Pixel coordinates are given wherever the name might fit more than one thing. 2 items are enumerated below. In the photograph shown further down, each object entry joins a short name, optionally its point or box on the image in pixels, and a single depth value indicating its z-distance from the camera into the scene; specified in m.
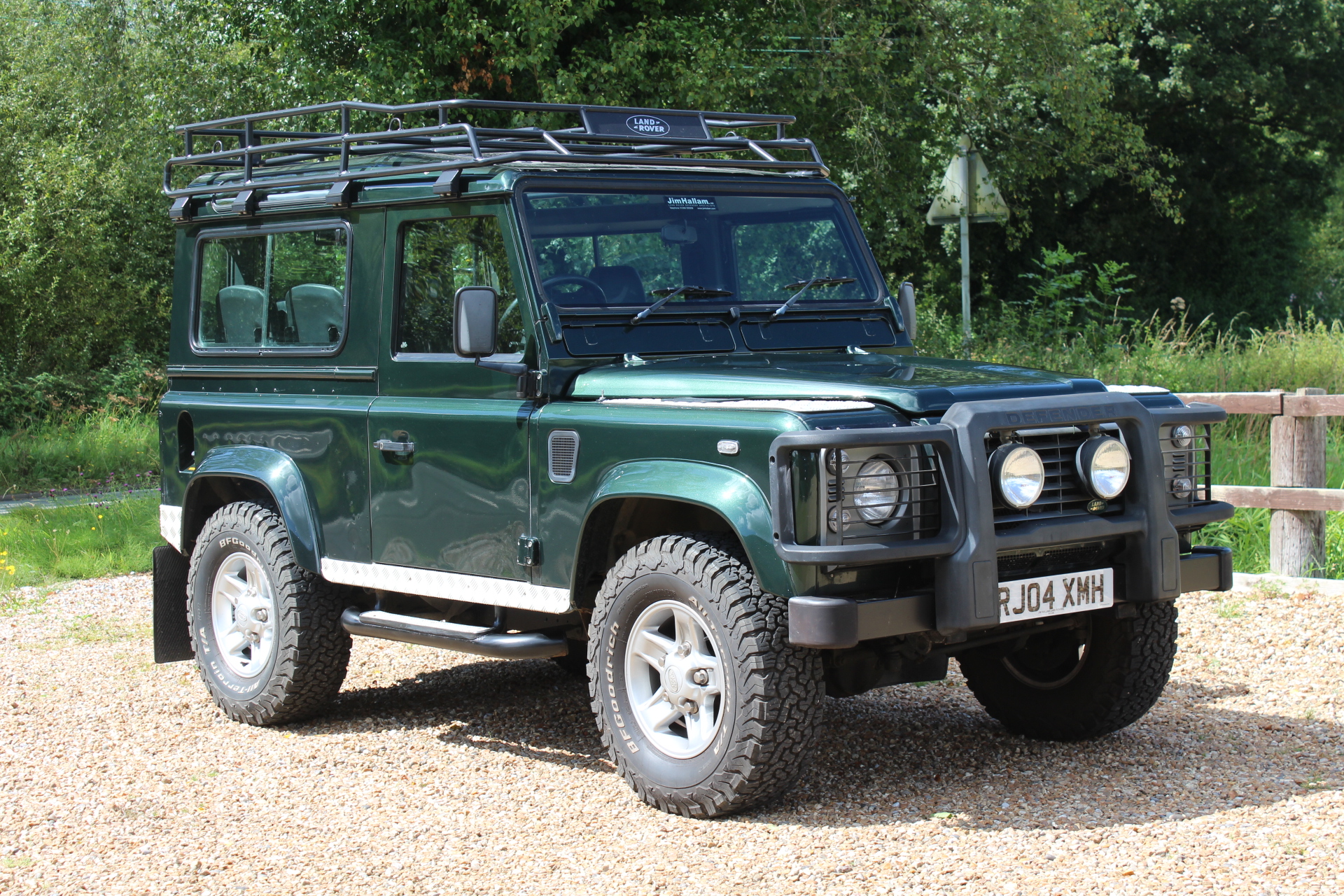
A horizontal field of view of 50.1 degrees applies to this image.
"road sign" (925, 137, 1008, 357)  14.09
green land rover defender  4.34
